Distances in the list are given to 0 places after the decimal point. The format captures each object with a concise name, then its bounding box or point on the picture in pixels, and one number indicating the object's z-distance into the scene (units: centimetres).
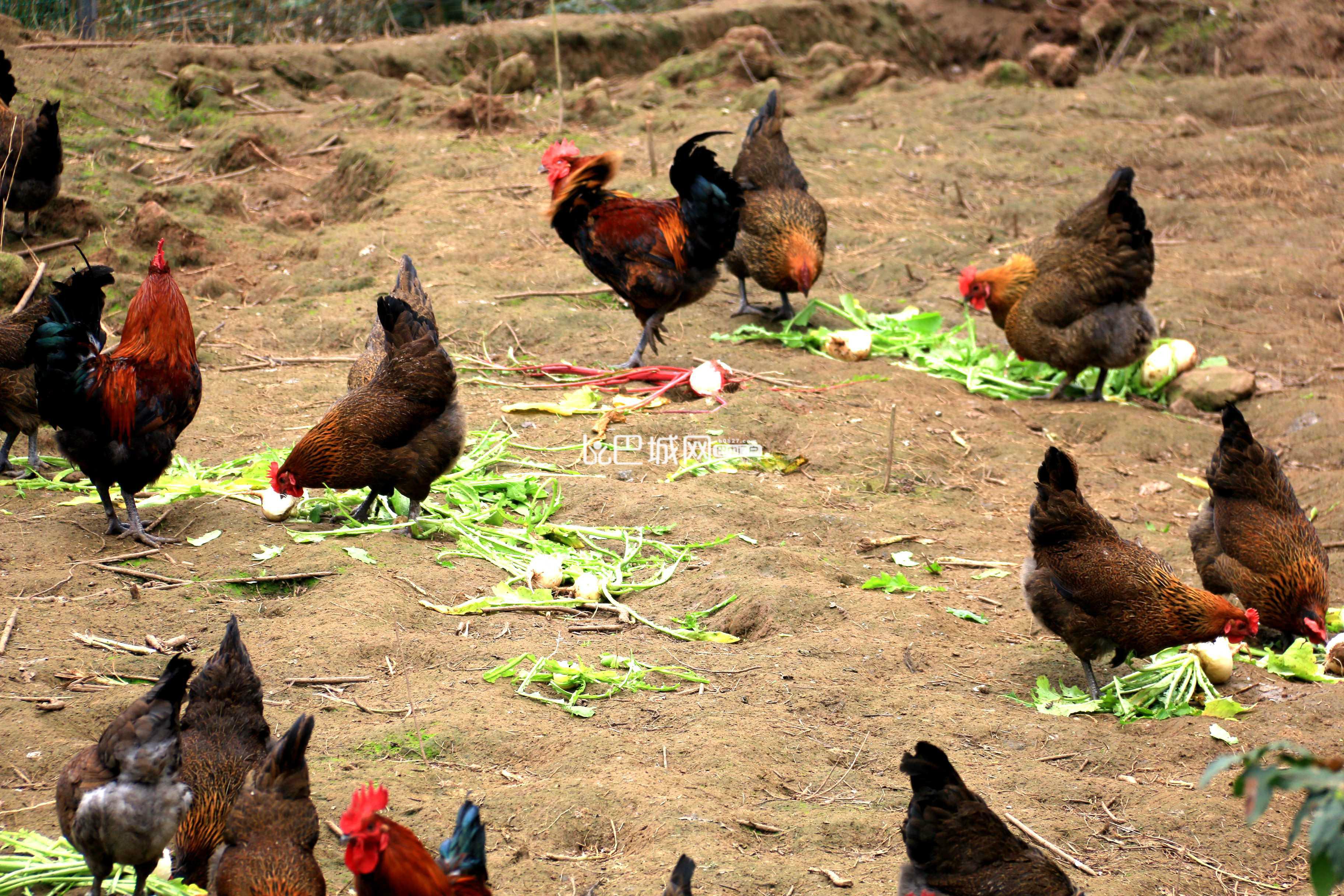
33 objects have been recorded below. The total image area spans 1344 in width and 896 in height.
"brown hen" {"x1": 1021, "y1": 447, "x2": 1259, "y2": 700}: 941
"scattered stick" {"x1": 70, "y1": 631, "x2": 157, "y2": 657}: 901
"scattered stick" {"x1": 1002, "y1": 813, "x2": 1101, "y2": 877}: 722
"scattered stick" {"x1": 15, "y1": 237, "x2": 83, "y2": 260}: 1748
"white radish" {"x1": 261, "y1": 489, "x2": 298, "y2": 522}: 1179
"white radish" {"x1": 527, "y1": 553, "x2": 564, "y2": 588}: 1109
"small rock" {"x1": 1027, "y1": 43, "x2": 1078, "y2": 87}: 3100
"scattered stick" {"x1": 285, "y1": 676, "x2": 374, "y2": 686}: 889
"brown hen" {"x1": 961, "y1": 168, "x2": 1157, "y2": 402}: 1666
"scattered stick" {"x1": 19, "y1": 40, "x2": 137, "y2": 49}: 2380
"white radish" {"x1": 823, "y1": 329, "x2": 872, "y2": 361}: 1761
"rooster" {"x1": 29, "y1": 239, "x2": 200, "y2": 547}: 1080
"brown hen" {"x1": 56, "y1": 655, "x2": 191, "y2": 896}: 597
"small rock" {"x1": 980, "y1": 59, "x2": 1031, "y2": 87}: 3103
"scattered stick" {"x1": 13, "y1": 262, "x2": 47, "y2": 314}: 1468
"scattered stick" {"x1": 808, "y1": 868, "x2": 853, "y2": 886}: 695
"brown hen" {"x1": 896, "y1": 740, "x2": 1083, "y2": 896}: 629
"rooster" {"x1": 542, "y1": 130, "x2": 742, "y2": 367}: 1595
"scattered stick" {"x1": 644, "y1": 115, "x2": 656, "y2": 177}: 2194
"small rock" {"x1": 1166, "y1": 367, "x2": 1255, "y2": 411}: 1697
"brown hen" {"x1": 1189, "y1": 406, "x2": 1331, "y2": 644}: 1066
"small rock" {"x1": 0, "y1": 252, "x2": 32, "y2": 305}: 1543
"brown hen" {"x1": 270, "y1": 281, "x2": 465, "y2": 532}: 1117
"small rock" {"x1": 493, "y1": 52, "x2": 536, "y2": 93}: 2775
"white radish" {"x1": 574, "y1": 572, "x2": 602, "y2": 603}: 1088
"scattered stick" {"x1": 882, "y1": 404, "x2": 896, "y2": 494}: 1286
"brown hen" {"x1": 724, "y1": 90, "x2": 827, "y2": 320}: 1758
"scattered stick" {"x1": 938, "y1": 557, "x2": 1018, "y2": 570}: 1220
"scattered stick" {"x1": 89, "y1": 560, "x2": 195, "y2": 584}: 1035
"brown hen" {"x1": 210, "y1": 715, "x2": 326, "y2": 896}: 594
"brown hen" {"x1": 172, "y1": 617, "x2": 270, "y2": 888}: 679
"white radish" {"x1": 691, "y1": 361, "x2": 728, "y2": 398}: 1557
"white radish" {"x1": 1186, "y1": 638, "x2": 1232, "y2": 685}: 989
